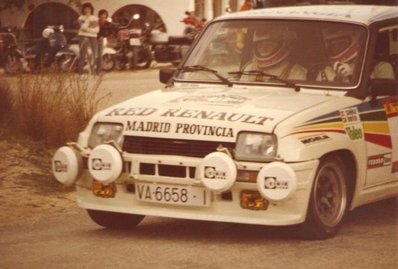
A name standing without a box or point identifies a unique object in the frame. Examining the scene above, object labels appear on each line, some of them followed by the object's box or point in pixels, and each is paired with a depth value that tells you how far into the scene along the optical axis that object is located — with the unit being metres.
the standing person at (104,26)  33.98
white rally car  9.32
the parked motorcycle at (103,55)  32.47
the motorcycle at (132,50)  34.12
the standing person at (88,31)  29.86
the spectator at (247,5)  33.63
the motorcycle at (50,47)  32.88
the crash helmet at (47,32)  33.62
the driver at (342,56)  10.50
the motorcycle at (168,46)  35.53
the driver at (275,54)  10.62
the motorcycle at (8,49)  30.65
